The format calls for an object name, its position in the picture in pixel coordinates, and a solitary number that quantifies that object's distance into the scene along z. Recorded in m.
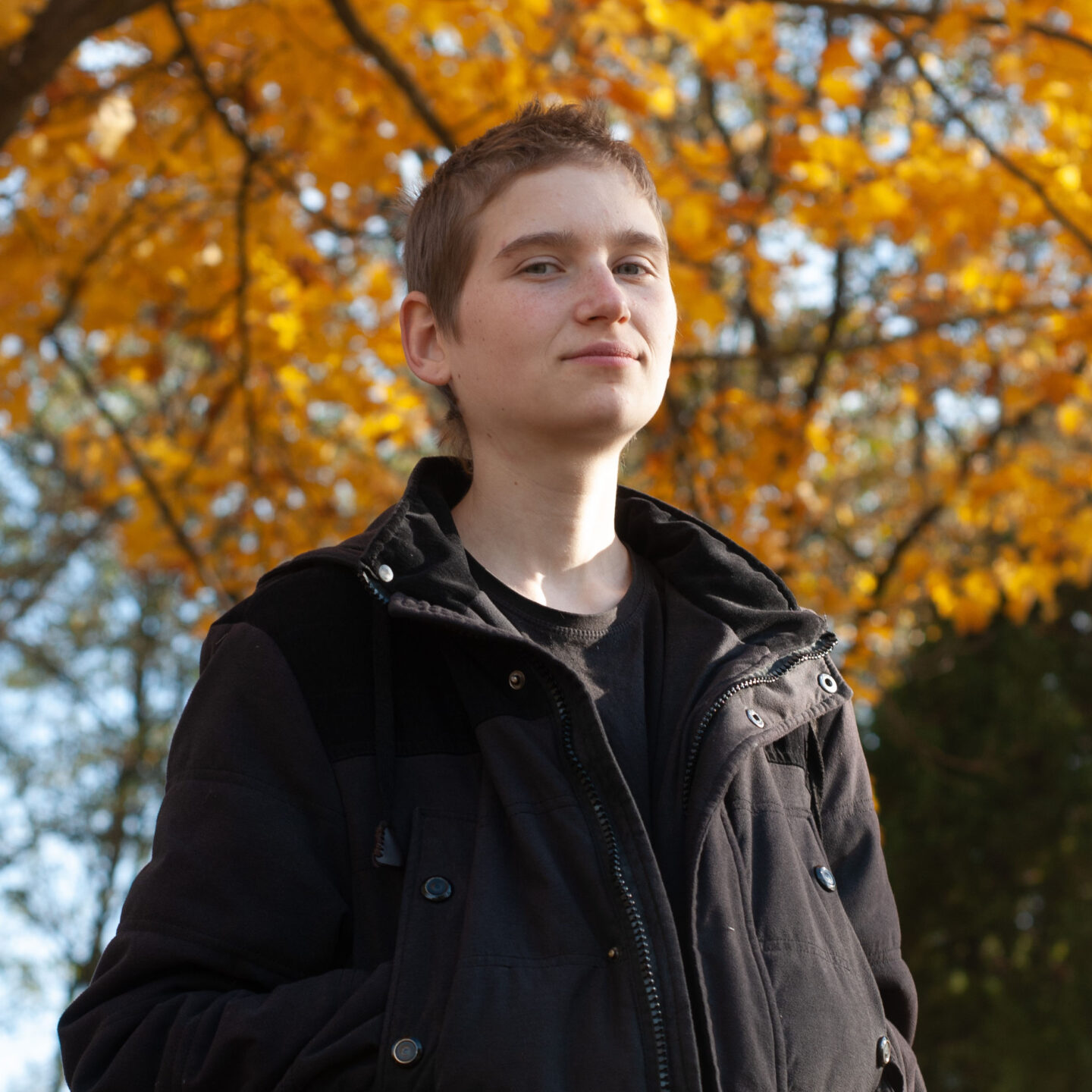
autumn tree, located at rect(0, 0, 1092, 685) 3.78
